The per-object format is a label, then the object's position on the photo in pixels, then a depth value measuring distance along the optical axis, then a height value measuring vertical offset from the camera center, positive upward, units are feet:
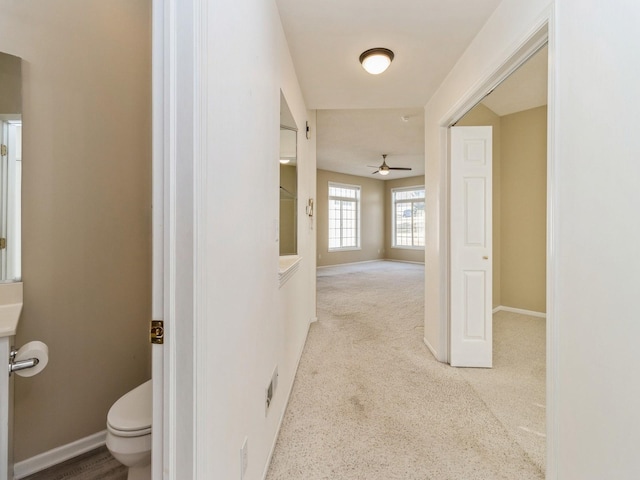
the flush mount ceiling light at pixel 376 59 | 6.77 +4.32
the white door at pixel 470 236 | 8.34 +0.06
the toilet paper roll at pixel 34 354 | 3.29 -1.39
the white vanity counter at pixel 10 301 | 3.87 -1.03
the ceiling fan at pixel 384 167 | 21.05 +5.26
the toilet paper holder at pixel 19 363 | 3.10 -1.41
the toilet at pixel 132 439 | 3.62 -2.60
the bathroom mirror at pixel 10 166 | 4.42 +1.11
